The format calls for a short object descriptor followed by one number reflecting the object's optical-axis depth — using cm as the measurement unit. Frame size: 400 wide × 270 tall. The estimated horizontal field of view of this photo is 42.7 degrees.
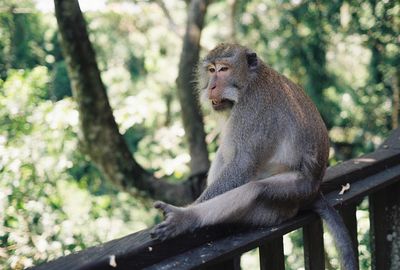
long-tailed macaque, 196
